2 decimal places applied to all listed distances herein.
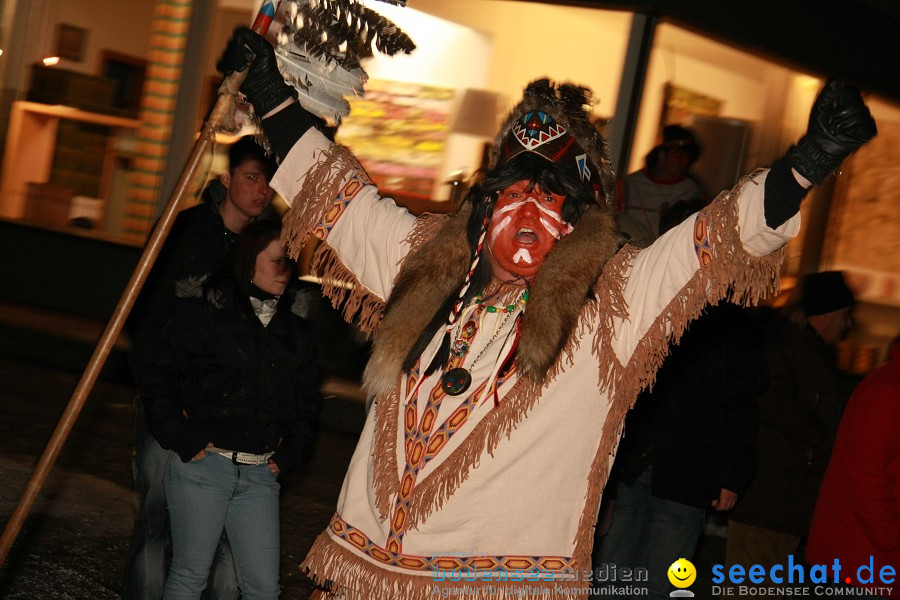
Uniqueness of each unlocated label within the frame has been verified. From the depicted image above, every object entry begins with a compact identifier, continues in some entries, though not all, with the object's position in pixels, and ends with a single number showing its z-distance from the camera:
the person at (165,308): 4.24
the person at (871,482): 4.36
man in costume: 3.00
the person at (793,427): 5.45
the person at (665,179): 7.41
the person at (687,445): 5.05
